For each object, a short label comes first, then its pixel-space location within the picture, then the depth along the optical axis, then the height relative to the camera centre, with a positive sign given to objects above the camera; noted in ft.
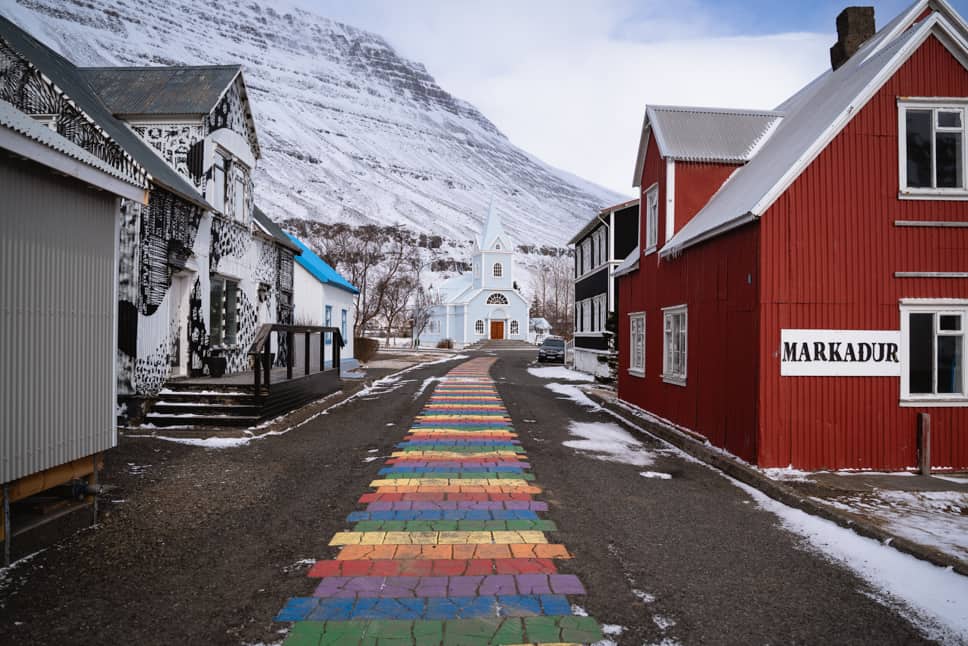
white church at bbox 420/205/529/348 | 226.38 +10.62
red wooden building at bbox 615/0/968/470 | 28.91 +2.48
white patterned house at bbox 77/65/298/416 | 38.65 +6.22
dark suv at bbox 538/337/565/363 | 134.00 -4.11
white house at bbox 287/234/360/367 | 76.48 +4.32
